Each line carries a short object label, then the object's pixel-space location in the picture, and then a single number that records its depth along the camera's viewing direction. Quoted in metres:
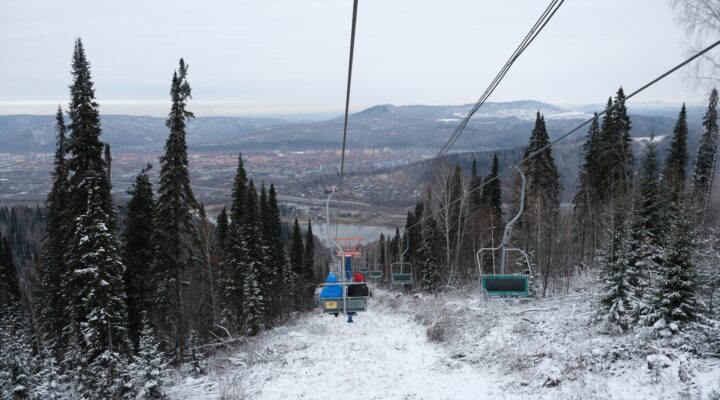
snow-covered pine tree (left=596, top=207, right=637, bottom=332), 14.28
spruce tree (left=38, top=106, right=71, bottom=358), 26.19
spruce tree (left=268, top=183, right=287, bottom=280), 48.74
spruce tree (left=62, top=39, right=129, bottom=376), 20.94
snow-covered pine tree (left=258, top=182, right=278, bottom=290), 41.54
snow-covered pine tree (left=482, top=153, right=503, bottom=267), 46.41
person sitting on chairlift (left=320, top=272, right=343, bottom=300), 16.61
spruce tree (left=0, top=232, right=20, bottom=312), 41.09
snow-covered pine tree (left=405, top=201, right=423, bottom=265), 62.09
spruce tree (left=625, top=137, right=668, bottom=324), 14.62
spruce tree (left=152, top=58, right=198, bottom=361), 24.12
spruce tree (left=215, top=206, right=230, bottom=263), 44.59
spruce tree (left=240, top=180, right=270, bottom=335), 35.88
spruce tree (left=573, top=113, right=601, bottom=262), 41.41
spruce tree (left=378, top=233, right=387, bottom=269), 91.88
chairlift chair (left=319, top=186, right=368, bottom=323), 16.41
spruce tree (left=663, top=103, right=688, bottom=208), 45.47
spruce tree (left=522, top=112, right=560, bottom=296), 33.19
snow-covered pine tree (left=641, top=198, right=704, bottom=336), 11.56
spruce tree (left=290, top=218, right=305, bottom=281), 61.16
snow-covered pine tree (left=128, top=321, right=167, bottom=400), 15.88
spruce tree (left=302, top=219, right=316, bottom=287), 66.21
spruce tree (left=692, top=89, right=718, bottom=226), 40.72
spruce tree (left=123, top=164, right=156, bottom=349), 26.19
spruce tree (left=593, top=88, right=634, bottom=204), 39.75
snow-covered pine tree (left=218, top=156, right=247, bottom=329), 36.03
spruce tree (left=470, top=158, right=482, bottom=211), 50.87
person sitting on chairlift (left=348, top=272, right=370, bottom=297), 16.39
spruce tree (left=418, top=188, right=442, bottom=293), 47.28
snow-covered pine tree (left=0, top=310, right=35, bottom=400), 18.52
